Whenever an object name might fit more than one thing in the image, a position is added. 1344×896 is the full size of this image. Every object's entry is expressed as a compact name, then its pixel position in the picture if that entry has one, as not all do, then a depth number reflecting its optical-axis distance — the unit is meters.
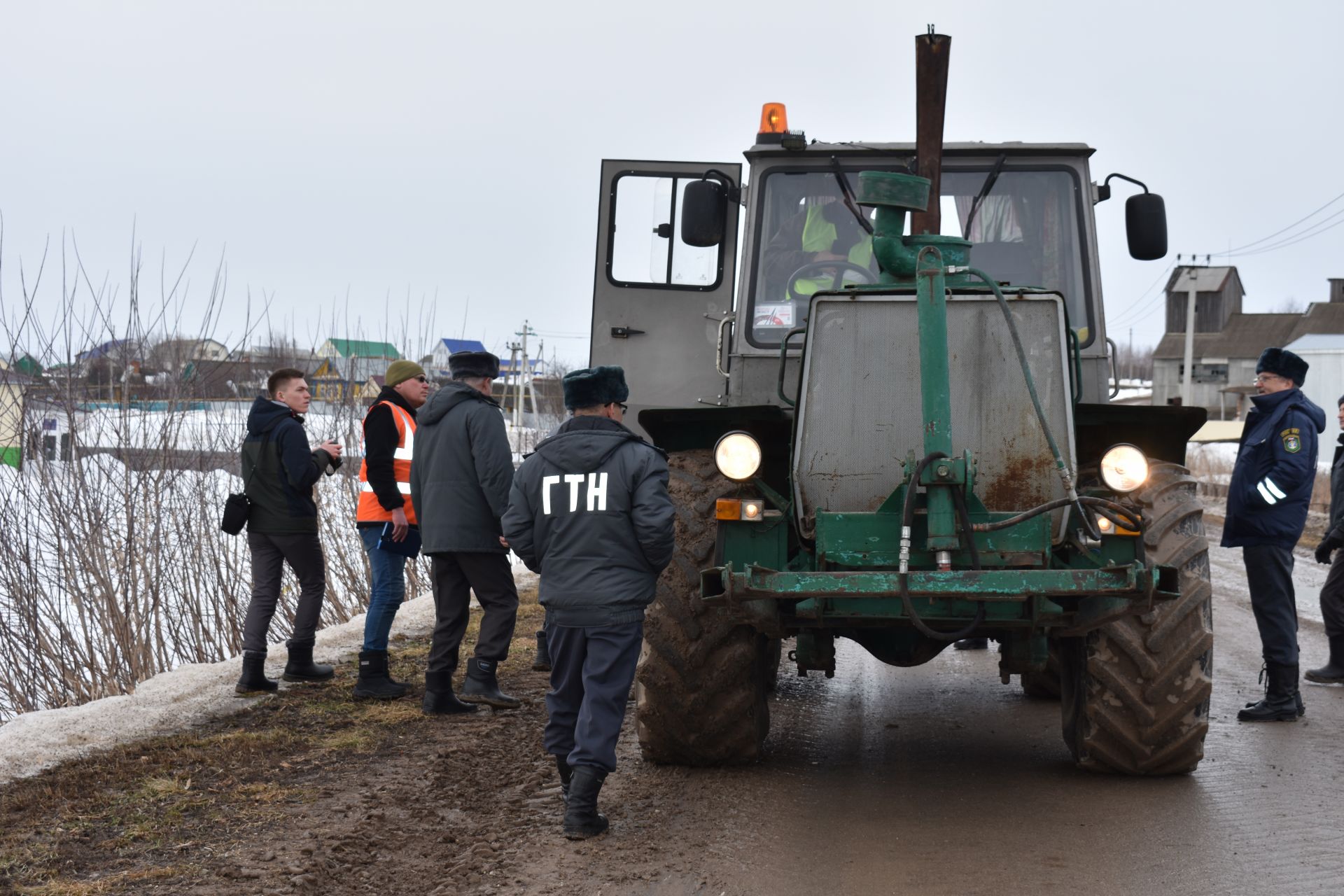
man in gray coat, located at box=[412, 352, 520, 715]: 6.75
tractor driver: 6.47
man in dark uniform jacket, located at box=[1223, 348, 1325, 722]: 6.97
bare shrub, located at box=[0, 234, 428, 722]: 8.47
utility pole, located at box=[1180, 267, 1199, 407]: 44.44
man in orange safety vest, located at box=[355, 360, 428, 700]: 7.28
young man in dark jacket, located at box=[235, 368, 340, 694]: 7.37
